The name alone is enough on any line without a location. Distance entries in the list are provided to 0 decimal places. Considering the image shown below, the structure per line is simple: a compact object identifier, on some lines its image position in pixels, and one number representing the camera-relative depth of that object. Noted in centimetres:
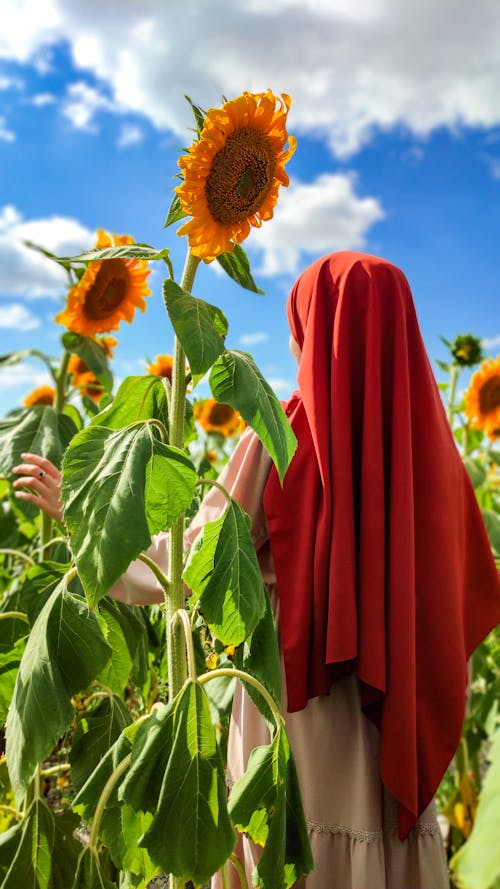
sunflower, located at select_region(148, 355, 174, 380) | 303
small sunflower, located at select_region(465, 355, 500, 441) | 323
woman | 154
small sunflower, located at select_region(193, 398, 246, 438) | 381
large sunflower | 124
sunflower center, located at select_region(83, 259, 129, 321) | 206
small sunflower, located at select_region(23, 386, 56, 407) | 362
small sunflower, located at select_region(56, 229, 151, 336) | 206
